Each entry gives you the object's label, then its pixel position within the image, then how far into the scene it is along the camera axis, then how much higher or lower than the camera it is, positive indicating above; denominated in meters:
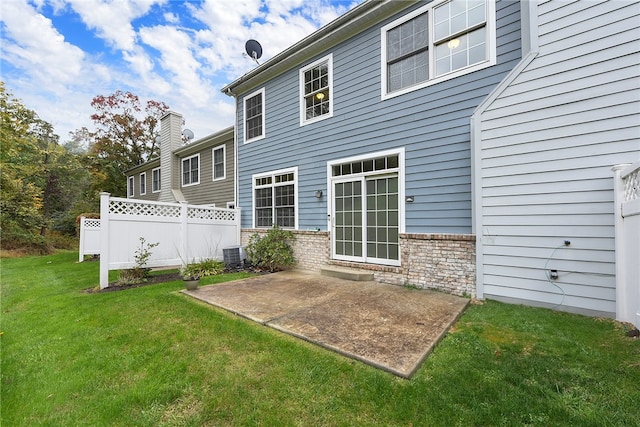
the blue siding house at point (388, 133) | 4.59 +1.80
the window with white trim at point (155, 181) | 15.34 +1.99
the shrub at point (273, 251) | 7.00 -1.04
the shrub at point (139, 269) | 5.97 -1.30
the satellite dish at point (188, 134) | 15.93 +4.87
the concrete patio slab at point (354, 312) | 2.60 -1.40
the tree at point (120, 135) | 20.00 +6.32
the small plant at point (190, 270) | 6.25 -1.38
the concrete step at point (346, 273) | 5.64 -1.36
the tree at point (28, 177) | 11.53 +2.39
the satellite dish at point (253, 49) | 9.01 +5.72
